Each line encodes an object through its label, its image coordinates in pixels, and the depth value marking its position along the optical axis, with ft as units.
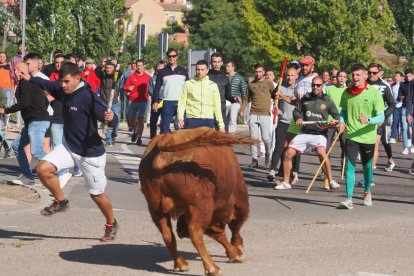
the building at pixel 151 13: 400.88
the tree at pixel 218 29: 261.40
